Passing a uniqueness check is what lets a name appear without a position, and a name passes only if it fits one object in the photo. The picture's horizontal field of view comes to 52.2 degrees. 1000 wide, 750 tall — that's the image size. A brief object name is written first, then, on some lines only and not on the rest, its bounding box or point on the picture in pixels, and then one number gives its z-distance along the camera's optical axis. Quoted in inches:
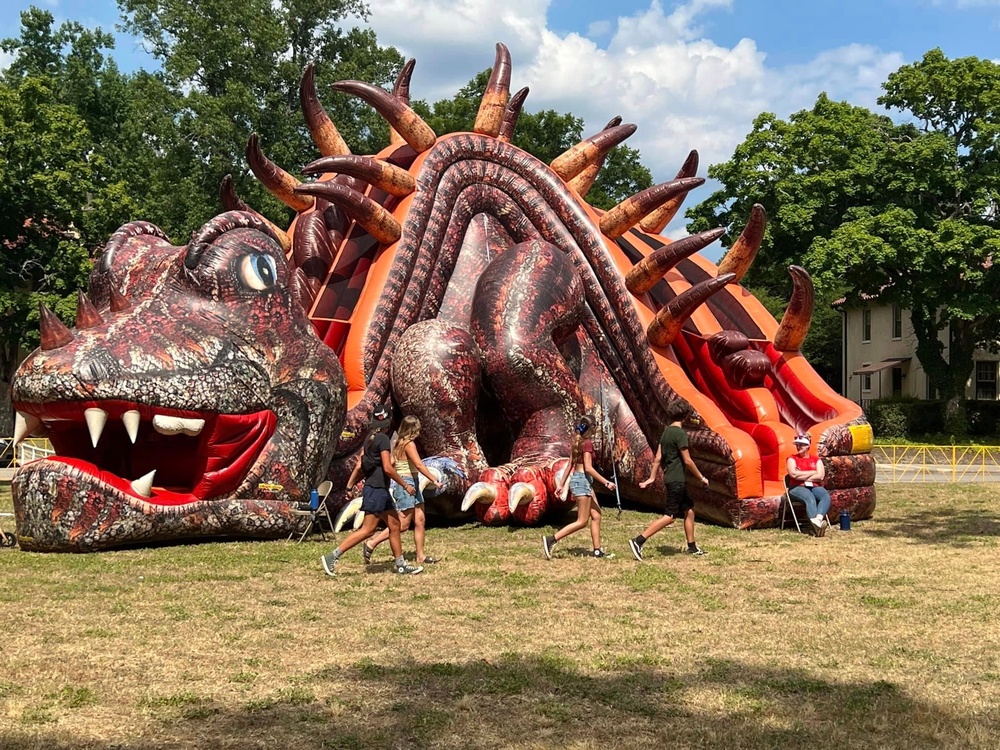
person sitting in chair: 369.4
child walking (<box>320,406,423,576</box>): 280.4
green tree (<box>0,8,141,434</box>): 806.5
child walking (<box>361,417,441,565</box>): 297.9
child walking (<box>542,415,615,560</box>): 312.3
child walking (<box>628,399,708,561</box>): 322.7
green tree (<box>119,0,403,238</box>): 1075.9
